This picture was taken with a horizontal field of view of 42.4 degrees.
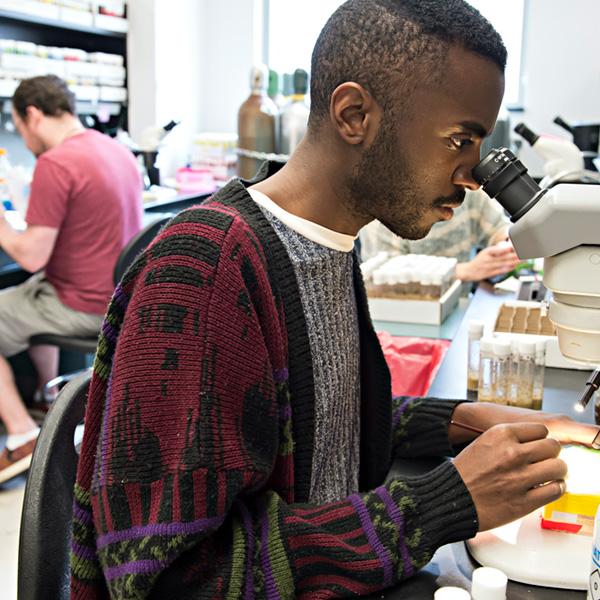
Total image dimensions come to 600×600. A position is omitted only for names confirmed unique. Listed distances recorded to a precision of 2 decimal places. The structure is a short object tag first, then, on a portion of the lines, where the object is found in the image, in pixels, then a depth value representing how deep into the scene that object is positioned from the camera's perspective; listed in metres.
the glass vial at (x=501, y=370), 1.27
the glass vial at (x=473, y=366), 1.37
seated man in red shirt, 2.64
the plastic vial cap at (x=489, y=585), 0.72
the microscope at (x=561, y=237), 0.73
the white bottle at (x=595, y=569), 0.66
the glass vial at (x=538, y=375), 1.28
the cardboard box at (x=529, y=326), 1.50
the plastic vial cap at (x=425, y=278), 2.04
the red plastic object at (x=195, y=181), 4.55
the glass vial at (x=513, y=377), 1.28
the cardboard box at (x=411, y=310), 2.02
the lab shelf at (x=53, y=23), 3.69
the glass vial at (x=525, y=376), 1.28
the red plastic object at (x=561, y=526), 0.85
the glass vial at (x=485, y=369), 1.28
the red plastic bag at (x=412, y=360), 1.67
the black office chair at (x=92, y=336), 2.43
